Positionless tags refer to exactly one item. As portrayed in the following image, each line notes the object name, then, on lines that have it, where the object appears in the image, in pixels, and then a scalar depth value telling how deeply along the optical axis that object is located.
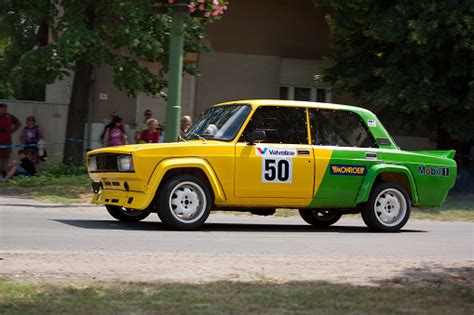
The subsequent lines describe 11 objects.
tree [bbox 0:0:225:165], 17.73
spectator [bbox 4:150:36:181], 18.88
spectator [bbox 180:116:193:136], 16.75
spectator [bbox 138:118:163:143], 17.69
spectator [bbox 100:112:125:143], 20.34
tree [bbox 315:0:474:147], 18.86
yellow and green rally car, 11.06
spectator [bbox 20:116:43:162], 20.77
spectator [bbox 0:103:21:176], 20.39
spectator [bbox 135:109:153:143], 22.14
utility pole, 11.86
